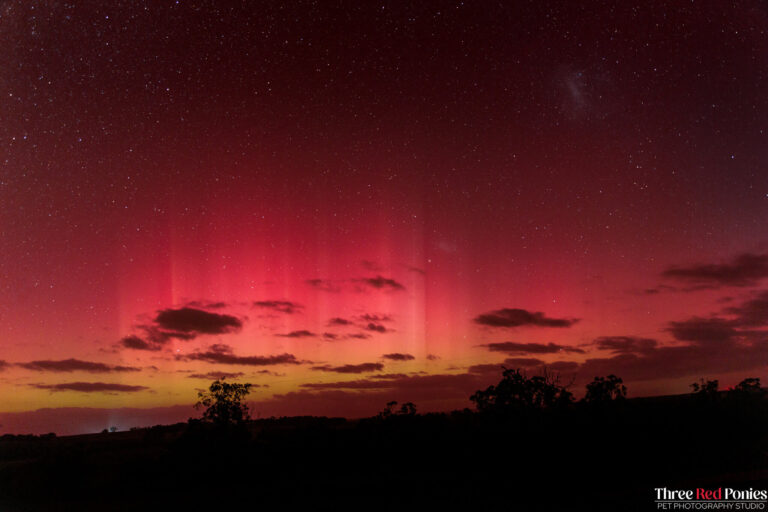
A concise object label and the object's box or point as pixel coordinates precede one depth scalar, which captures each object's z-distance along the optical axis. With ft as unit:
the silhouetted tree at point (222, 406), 135.74
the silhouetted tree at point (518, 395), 138.82
